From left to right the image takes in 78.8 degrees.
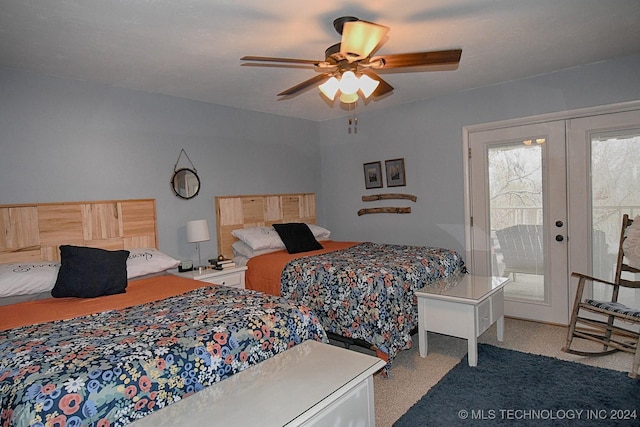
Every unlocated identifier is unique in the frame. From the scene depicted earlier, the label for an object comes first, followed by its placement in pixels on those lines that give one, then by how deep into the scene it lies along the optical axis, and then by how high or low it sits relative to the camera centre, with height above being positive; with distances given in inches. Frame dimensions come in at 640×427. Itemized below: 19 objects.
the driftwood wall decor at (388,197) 183.0 -0.6
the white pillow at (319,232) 183.9 -16.4
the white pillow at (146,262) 119.5 -18.2
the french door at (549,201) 134.4 -4.8
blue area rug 86.9 -50.7
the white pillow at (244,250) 159.9 -20.6
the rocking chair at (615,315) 105.4 -35.4
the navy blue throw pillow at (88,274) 100.7 -17.6
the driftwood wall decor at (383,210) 185.8 -7.2
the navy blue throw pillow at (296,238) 159.8 -16.2
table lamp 146.3 -10.6
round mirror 153.6 +8.4
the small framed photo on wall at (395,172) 185.6 +10.9
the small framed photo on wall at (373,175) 193.3 +10.8
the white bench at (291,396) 54.1 -29.7
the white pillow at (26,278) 98.7 -17.6
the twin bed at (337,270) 113.8 -24.5
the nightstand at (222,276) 135.7 -26.0
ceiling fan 80.5 +31.9
